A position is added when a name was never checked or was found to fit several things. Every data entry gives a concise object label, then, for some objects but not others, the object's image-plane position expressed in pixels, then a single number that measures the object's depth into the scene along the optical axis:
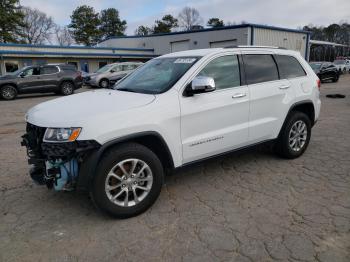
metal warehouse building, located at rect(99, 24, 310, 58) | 26.77
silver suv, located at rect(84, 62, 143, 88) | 20.14
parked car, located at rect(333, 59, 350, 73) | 32.89
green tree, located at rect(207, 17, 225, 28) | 69.88
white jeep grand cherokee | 2.98
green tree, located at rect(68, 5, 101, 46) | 60.50
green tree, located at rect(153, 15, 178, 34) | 63.72
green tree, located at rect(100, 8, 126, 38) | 67.31
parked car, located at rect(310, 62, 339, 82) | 21.72
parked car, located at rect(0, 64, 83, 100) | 15.55
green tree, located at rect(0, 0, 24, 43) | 42.75
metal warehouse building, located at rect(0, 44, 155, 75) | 28.25
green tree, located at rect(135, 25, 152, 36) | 73.62
